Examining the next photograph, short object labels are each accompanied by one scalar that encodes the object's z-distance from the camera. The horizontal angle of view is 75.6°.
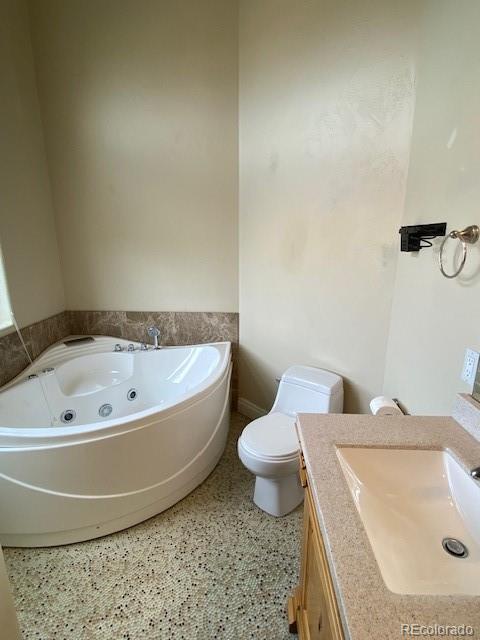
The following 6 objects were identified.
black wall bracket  1.24
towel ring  1.06
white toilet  1.62
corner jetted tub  1.49
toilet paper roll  1.37
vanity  0.53
